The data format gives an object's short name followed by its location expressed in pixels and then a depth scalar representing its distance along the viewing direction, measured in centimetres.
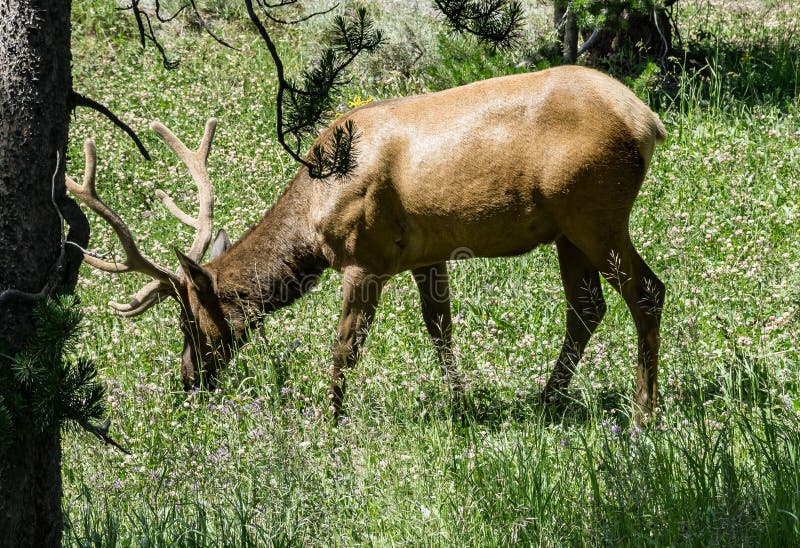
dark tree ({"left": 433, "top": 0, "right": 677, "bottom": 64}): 1689
